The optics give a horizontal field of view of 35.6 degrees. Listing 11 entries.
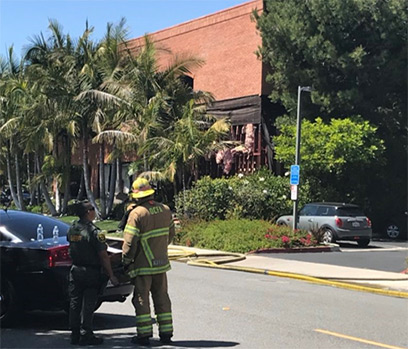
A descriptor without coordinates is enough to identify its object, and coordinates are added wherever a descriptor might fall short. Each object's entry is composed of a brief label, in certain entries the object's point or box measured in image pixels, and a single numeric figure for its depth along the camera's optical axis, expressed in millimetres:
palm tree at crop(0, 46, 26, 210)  33438
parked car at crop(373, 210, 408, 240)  28969
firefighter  7047
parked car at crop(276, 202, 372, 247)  23125
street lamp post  21734
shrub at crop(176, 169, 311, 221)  25344
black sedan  7727
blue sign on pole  21359
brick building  32906
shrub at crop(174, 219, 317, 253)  19594
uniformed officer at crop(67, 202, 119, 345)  7027
